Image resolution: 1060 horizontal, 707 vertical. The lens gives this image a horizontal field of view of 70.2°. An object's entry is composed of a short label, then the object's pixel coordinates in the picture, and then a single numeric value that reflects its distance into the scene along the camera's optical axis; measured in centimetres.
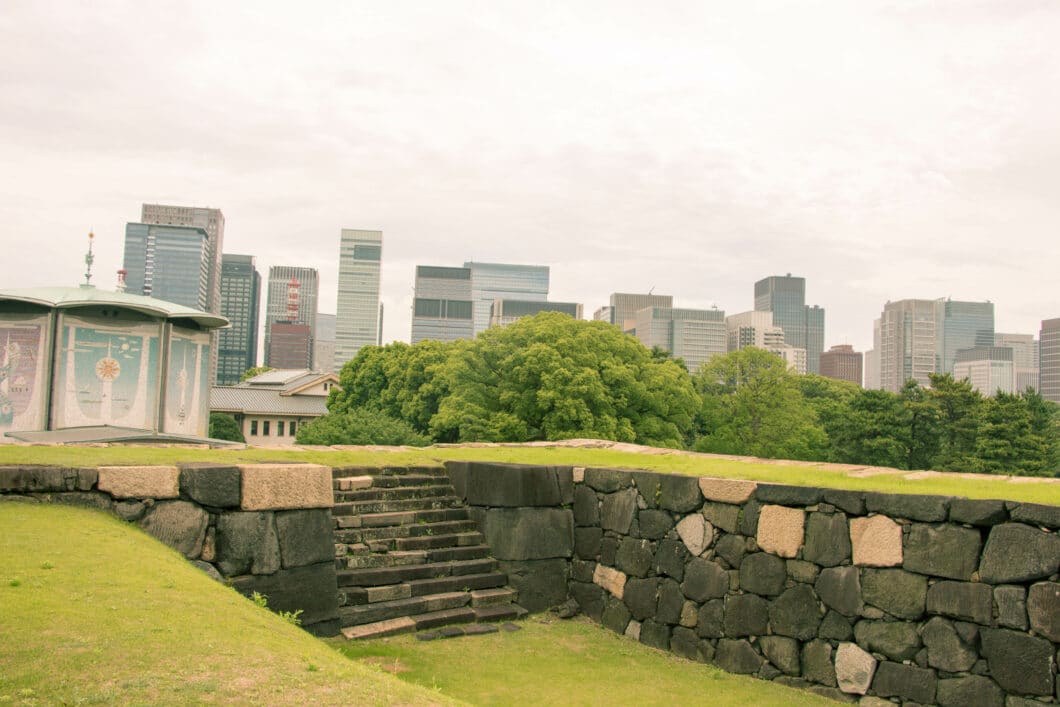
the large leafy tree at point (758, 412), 3984
